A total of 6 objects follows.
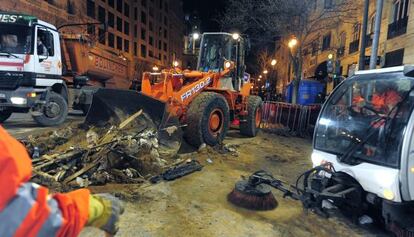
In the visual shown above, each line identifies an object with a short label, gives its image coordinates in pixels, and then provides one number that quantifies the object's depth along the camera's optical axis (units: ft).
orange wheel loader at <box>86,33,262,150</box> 21.15
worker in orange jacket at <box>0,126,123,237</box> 3.62
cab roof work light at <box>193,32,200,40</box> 32.86
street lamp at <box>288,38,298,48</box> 55.43
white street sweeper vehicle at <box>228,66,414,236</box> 10.85
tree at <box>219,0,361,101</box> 57.72
